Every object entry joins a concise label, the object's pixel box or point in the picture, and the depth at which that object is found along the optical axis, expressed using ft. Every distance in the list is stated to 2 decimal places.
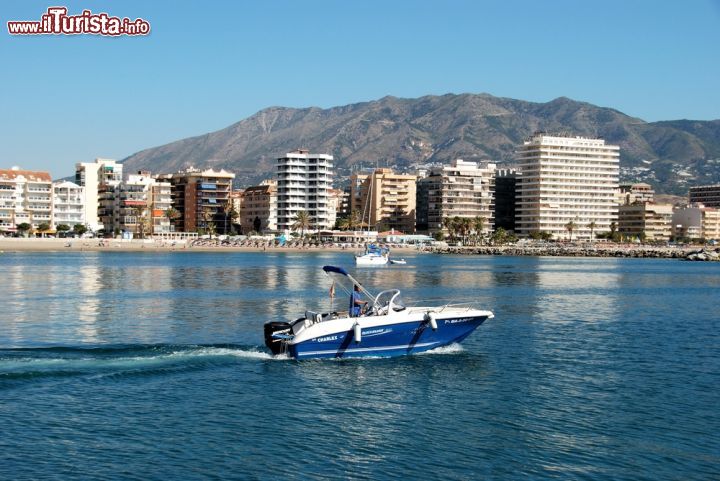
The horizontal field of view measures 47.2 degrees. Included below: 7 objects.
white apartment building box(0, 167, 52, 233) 618.85
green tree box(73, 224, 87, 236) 630.33
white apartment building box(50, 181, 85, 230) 648.38
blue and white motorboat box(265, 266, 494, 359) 114.62
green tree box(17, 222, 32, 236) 603.51
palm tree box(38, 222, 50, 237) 621.31
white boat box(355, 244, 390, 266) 437.99
